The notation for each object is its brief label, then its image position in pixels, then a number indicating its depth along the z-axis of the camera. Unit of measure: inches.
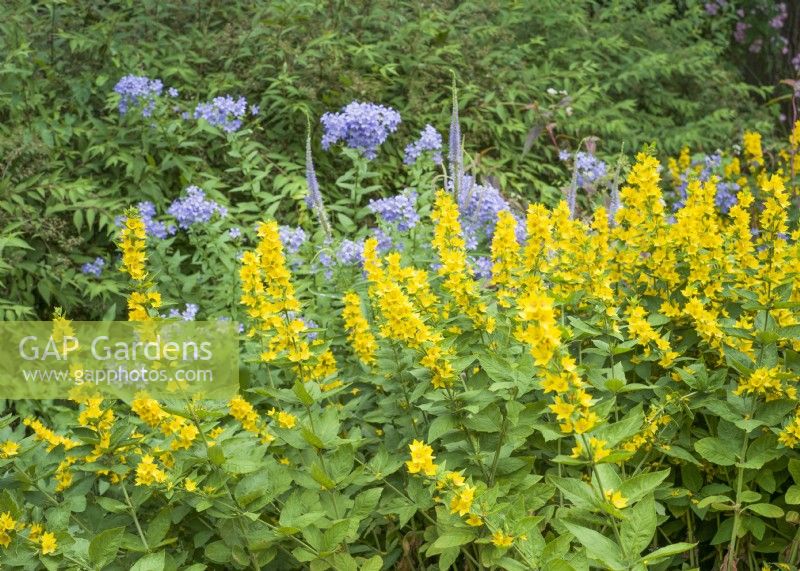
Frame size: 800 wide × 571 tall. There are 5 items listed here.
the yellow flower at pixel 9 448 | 93.4
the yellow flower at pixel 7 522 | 87.8
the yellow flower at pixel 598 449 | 77.5
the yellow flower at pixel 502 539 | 80.9
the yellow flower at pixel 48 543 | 86.4
